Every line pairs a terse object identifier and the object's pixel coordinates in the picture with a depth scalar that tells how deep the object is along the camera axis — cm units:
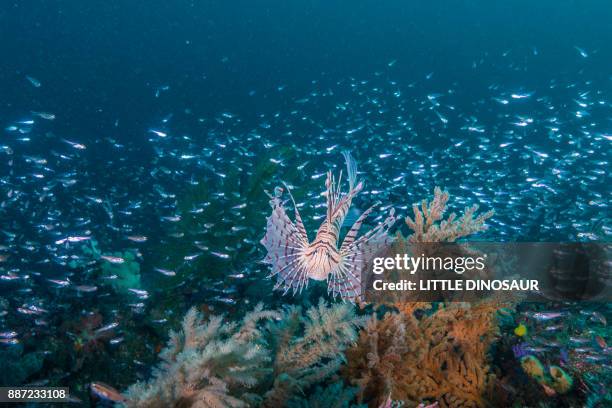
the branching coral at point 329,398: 338
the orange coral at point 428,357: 389
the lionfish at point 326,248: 347
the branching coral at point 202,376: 277
